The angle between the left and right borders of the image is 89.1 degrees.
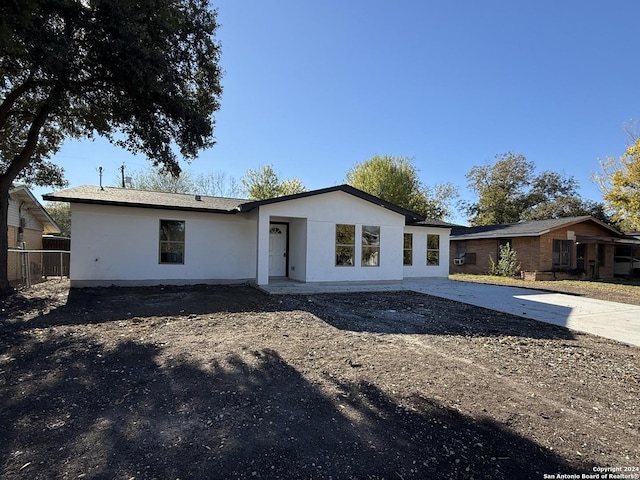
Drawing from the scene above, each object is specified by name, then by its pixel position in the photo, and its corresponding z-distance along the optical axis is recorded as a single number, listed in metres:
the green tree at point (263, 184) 32.19
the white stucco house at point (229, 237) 10.88
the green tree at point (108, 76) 6.39
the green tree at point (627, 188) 18.75
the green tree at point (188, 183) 29.64
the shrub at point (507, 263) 19.55
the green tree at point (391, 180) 29.08
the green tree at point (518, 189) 33.56
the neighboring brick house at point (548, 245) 19.02
